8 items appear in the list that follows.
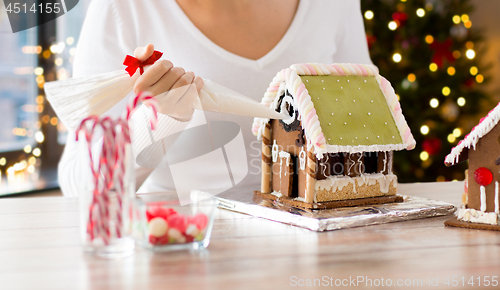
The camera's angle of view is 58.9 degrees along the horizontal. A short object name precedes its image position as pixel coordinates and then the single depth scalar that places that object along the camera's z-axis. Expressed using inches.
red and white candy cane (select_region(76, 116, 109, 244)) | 26.8
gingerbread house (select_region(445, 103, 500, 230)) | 34.3
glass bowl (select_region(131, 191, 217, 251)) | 28.3
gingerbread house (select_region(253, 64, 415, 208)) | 39.0
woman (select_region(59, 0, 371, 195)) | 54.5
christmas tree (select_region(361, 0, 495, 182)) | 125.0
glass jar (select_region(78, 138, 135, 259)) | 27.1
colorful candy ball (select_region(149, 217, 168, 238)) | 28.1
